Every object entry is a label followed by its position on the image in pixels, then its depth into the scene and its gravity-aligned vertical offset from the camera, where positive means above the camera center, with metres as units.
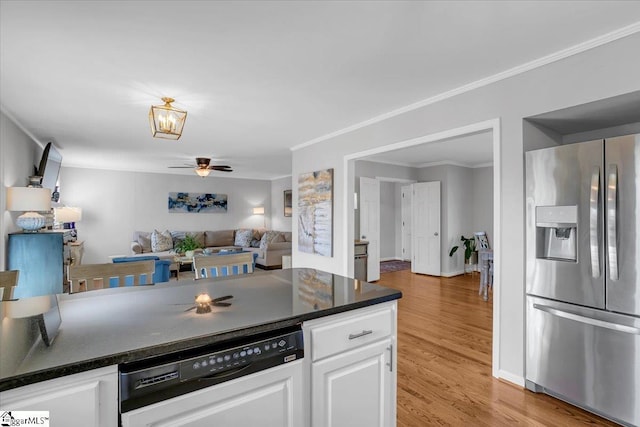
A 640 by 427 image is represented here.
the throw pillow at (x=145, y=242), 7.34 -0.63
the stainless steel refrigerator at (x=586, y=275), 1.94 -0.40
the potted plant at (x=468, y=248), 6.70 -0.71
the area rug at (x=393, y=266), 7.59 -1.28
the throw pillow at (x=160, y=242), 7.31 -0.63
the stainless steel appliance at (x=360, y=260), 5.89 -0.83
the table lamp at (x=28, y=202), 3.59 +0.14
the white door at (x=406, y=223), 8.26 -0.23
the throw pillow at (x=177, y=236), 7.79 -0.54
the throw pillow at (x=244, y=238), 8.43 -0.62
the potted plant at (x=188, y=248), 6.33 -0.67
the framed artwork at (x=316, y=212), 4.60 +0.03
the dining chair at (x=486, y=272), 5.00 -0.90
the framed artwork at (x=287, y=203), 9.17 +0.32
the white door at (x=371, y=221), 6.29 -0.13
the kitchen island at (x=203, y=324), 0.90 -0.39
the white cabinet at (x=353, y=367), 1.32 -0.67
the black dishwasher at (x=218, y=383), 0.95 -0.55
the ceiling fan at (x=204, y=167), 5.89 +0.86
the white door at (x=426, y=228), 6.82 -0.30
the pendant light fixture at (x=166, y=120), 2.99 +0.89
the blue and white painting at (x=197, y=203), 8.41 +0.32
